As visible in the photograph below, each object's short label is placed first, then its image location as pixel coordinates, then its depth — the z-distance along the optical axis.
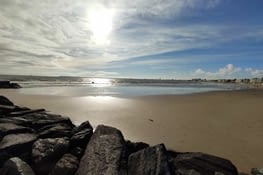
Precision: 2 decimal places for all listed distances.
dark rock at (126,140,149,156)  2.79
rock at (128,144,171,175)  2.15
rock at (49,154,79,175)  2.39
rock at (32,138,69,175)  2.56
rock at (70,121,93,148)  2.96
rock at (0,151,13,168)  2.66
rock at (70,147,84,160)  2.73
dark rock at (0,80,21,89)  16.07
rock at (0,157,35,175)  2.30
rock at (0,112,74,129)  3.67
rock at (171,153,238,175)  2.17
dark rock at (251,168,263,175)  2.24
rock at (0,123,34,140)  3.15
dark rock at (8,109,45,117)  4.17
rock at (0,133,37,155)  2.74
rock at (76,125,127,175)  2.29
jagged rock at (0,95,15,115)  4.29
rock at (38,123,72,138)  3.19
